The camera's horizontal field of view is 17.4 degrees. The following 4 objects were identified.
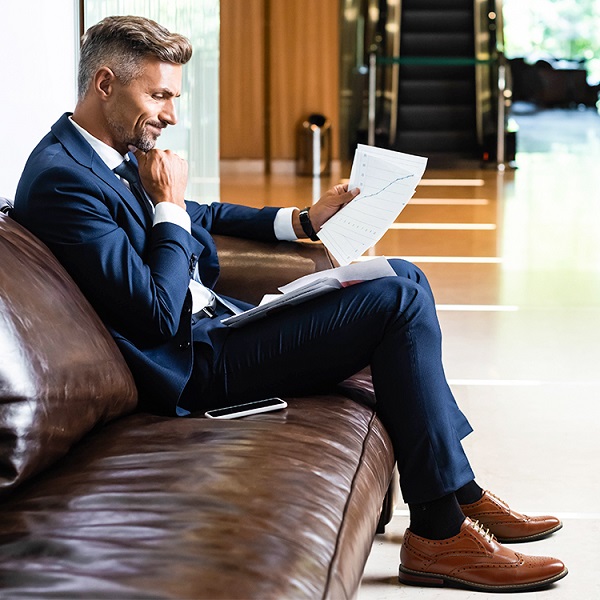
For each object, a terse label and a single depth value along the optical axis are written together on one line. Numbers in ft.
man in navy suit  13.81
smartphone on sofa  13.82
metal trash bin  70.26
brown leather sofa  8.94
